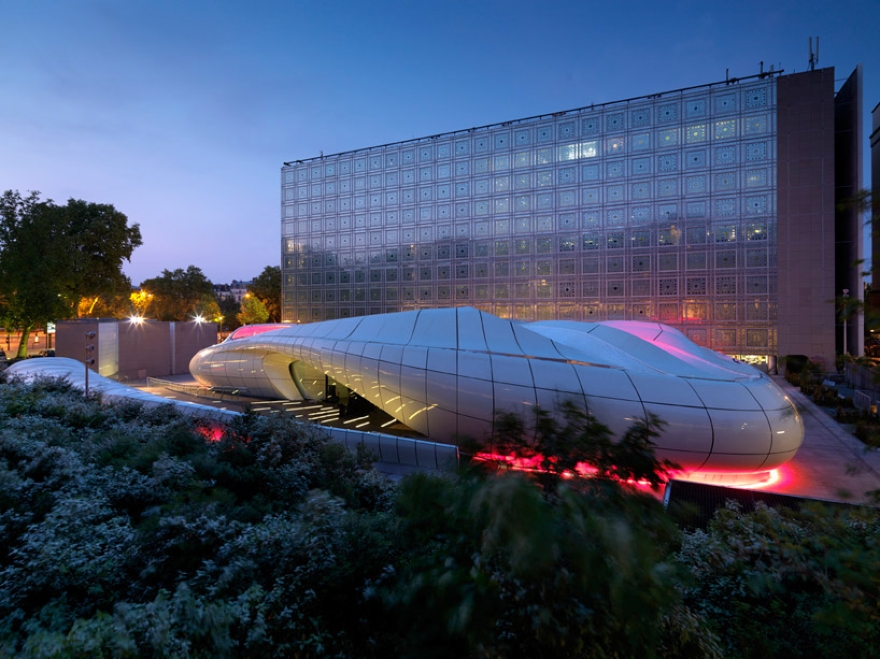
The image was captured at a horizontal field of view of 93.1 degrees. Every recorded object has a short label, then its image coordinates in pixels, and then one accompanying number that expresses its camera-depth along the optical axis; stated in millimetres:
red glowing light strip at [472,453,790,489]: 11188
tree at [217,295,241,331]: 64375
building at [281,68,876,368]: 29875
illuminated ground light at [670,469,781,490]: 11164
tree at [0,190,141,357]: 27219
